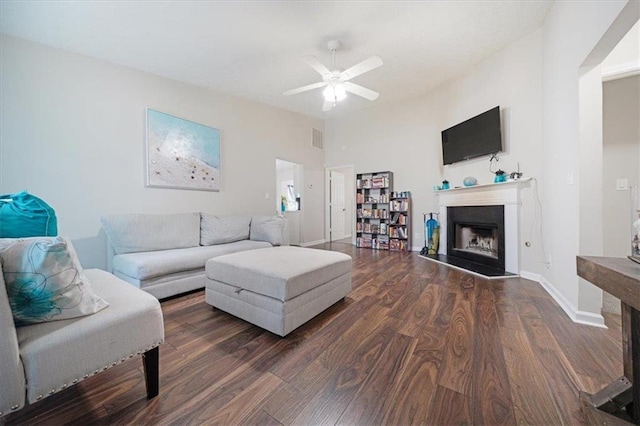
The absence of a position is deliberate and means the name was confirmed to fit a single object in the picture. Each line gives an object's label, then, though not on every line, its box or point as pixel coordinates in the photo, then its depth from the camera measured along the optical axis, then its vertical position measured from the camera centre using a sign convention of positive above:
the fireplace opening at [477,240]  3.38 -0.48
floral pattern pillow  0.84 -0.25
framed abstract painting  3.16 +0.89
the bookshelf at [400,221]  4.75 -0.22
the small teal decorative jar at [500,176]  3.05 +0.44
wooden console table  0.88 -0.66
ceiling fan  2.46 +1.58
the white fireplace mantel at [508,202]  2.91 +0.10
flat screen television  3.15 +1.09
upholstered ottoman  1.54 -0.55
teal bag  1.41 -0.02
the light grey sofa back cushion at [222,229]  3.21 -0.24
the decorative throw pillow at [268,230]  3.52 -0.28
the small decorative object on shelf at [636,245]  0.90 -0.16
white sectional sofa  2.25 -0.40
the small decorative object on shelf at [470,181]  3.45 +0.43
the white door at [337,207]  6.15 +0.12
